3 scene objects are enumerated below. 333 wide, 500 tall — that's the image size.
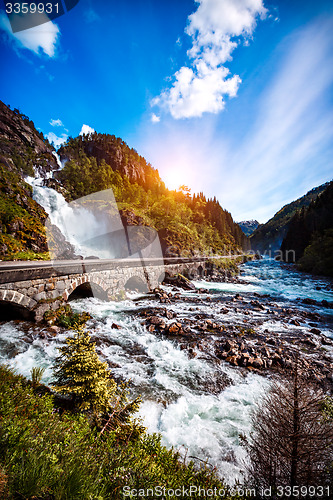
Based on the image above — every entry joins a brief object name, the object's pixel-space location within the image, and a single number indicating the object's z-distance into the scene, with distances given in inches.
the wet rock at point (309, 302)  653.7
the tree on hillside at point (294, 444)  97.9
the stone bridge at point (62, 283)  306.2
